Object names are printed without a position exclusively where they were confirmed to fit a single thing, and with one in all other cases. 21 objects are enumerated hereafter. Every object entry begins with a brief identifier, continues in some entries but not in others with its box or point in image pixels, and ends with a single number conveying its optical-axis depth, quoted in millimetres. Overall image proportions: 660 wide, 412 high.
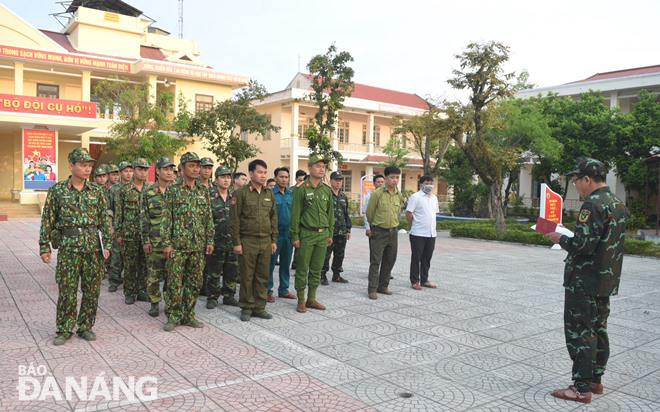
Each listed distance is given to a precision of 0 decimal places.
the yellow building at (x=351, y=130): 31688
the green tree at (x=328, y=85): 20844
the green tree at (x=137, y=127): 21875
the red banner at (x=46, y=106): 21828
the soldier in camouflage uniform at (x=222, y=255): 6340
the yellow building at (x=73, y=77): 22547
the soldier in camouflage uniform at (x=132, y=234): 6527
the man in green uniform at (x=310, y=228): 6004
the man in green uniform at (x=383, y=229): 6926
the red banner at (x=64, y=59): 23355
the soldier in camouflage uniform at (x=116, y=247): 7145
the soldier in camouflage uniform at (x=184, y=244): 5203
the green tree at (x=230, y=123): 23078
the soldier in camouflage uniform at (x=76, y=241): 4688
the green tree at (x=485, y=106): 15289
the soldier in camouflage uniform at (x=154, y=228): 5629
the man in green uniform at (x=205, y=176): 6281
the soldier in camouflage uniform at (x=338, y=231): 8211
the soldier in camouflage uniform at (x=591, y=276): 3588
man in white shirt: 7625
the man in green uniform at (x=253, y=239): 5648
